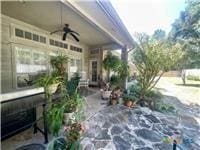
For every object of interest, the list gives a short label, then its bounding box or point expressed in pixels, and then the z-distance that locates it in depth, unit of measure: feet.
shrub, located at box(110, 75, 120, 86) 22.75
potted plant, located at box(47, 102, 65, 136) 8.24
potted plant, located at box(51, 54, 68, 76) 13.91
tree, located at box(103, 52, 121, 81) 23.83
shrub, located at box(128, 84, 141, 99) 21.84
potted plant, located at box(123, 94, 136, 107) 18.41
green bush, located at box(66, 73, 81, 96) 15.07
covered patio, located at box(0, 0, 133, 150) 9.73
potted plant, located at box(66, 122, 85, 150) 7.06
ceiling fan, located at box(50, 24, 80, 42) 15.15
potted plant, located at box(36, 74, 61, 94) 8.80
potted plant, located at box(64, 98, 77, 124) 10.48
